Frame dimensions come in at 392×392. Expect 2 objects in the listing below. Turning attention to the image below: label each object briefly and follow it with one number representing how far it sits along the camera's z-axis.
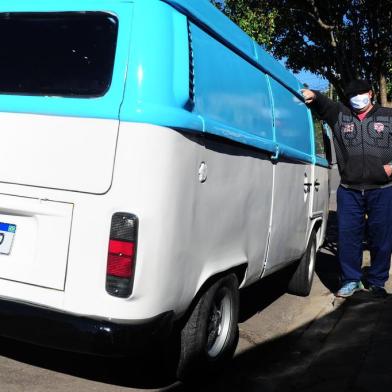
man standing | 5.19
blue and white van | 2.52
